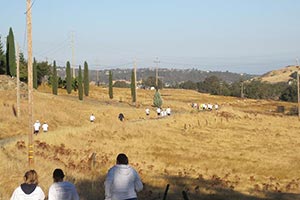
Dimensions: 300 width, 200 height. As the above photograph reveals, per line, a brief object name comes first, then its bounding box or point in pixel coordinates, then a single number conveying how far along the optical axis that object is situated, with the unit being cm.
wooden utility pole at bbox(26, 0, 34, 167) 1920
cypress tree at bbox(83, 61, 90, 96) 8819
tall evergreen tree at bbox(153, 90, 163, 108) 7844
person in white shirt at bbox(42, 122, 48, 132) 4008
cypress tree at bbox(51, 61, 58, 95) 8173
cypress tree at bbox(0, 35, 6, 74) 8022
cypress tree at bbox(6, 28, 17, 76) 7491
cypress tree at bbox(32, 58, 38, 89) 7881
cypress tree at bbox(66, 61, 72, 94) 8675
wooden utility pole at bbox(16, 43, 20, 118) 4841
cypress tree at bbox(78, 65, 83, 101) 8012
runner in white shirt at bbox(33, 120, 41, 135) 3931
